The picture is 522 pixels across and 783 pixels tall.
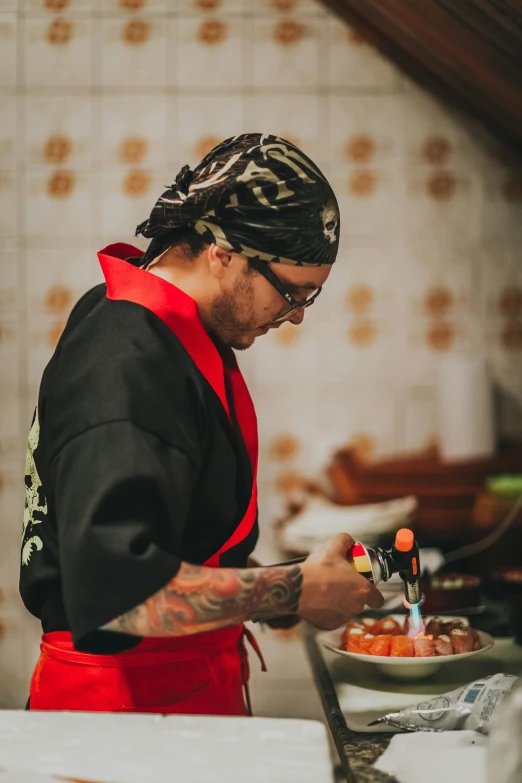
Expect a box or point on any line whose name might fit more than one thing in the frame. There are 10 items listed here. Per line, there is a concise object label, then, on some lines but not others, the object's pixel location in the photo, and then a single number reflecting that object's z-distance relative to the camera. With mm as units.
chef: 1858
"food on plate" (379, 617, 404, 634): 2288
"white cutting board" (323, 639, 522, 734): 2153
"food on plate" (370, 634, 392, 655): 2222
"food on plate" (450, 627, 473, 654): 2217
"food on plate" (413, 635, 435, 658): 2214
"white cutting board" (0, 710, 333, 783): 1672
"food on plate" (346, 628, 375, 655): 2239
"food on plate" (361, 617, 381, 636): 2285
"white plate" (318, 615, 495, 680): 2204
